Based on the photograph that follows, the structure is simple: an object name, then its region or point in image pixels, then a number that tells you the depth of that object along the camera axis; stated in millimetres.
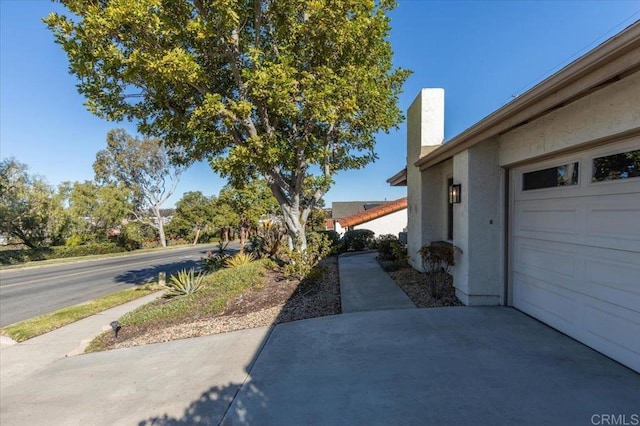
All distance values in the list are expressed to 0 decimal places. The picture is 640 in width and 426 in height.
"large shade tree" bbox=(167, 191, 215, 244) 38906
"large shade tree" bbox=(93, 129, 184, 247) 33312
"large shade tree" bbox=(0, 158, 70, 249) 23453
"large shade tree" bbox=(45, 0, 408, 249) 6527
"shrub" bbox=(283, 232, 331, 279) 8242
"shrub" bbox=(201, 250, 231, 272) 12664
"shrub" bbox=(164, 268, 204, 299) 8289
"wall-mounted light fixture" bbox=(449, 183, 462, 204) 5966
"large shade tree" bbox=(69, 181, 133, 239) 28062
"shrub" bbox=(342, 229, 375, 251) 15781
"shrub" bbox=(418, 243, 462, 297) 6109
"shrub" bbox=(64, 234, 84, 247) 27305
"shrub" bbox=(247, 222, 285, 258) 12308
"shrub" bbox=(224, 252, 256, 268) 10905
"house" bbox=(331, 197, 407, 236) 21484
